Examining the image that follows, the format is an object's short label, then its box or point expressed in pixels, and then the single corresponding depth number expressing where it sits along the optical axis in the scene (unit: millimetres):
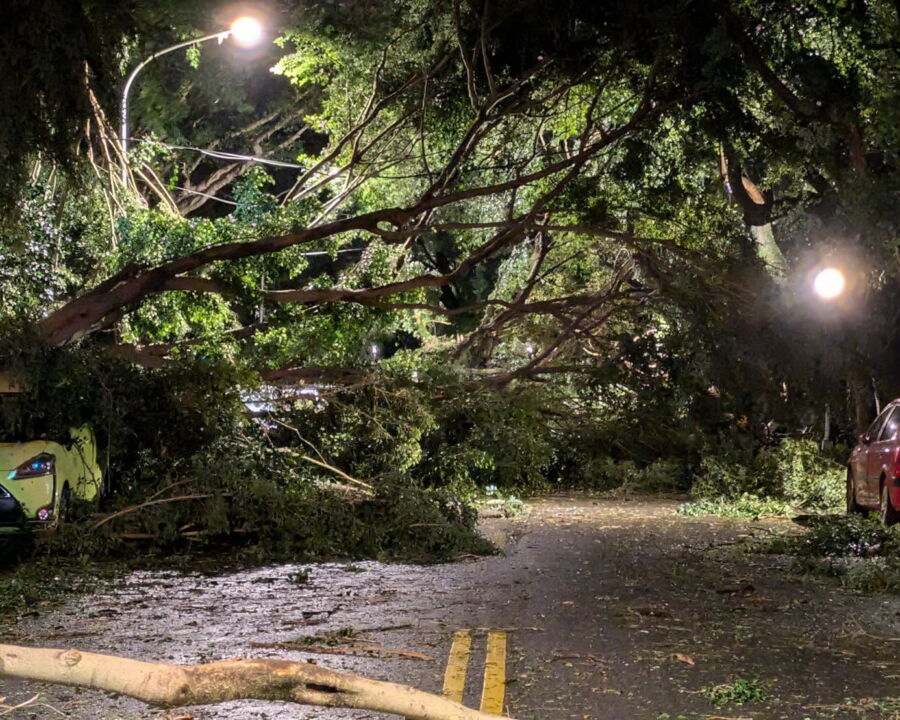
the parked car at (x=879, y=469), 14286
